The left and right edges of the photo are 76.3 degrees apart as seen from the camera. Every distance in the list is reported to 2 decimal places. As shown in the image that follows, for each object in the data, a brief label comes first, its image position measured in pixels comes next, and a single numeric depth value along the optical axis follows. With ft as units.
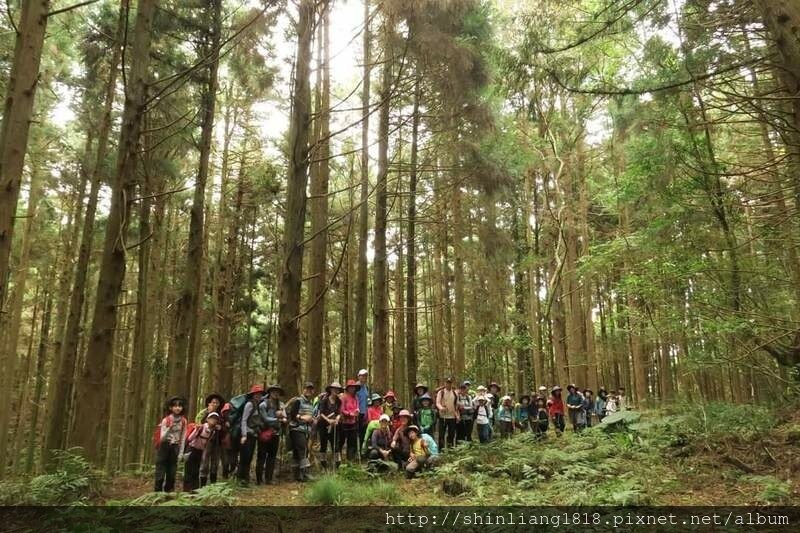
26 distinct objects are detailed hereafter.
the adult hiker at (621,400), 59.93
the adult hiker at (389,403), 38.22
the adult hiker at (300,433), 27.40
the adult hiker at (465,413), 39.40
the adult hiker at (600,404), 56.23
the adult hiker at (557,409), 48.98
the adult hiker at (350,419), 32.19
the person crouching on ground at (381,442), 31.99
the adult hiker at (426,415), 36.86
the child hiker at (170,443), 24.77
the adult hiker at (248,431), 26.13
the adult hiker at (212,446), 26.66
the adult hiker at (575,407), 48.52
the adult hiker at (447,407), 38.17
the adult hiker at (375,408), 35.70
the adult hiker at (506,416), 45.73
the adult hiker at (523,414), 49.55
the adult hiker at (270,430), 26.68
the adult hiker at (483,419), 40.45
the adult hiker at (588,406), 51.31
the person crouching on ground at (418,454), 30.01
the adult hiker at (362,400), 34.53
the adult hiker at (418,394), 37.73
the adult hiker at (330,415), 31.19
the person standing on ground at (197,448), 24.57
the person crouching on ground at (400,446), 31.83
